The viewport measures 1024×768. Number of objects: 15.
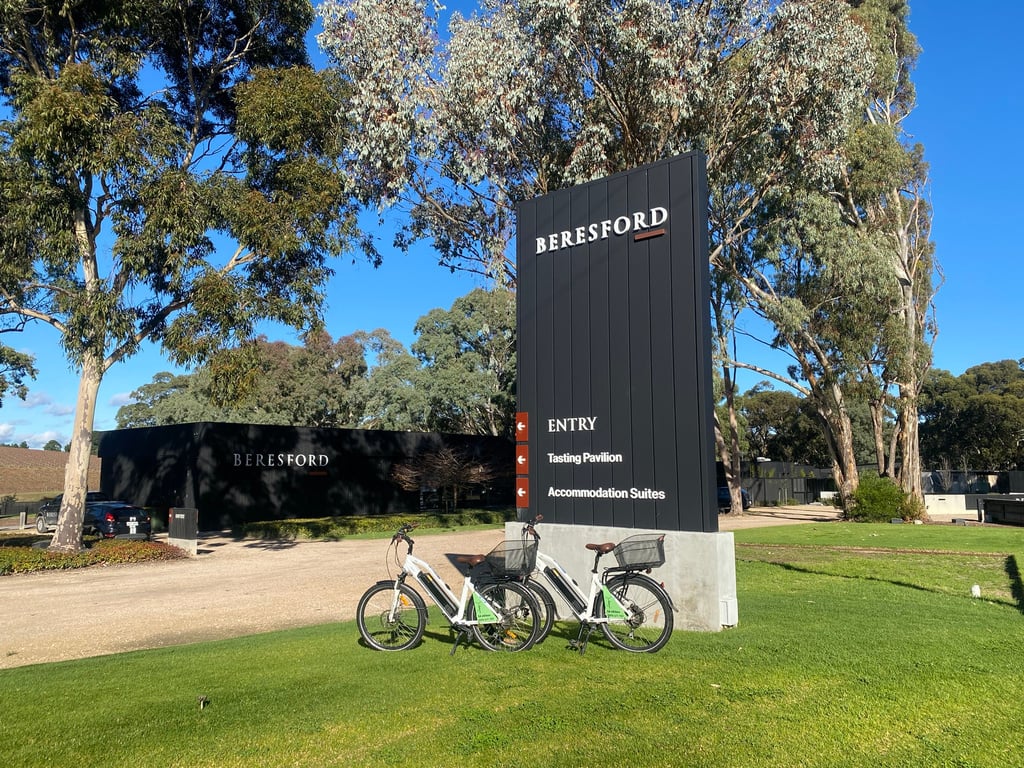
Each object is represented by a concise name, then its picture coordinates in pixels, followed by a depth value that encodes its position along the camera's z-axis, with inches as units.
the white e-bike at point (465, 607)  240.8
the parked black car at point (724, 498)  1494.7
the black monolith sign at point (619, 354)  291.4
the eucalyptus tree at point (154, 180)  629.0
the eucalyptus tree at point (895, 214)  1107.3
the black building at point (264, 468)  1095.0
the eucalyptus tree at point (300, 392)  1739.7
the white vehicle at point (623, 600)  241.0
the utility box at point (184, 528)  760.3
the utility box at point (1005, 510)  1045.8
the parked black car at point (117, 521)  848.3
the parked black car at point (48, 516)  1101.7
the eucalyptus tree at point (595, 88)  799.1
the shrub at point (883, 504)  1070.4
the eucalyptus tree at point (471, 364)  1443.2
